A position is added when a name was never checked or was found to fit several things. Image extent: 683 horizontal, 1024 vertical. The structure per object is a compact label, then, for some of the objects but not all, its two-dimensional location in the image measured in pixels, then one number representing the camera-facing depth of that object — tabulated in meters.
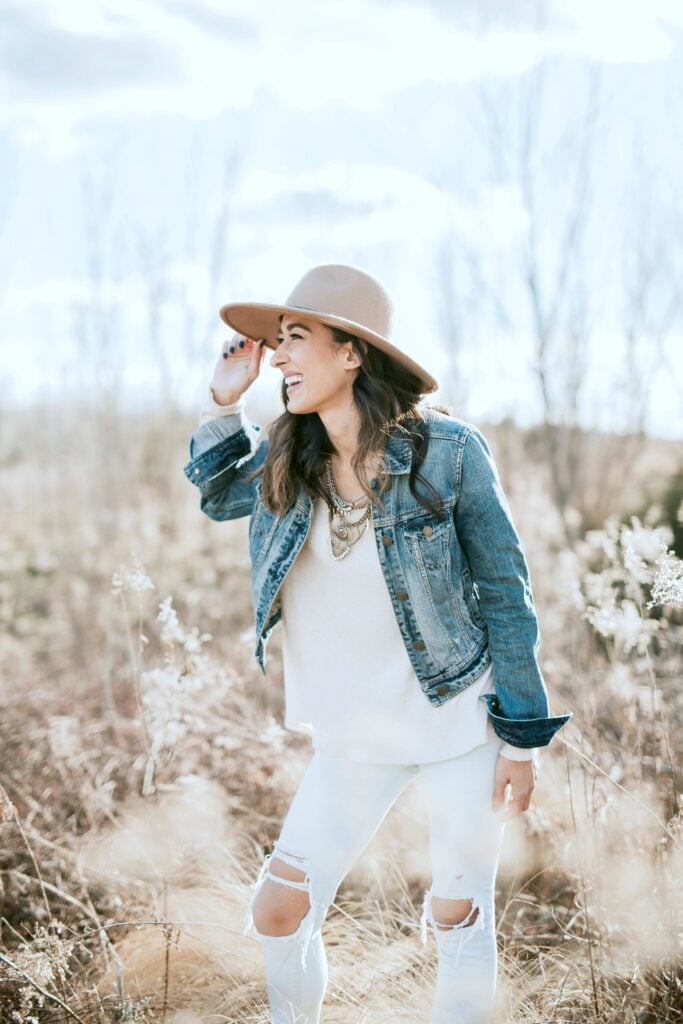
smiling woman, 2.10
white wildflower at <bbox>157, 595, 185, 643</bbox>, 2.62
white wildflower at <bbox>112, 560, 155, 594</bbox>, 2.59
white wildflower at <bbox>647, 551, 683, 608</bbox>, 2.29
